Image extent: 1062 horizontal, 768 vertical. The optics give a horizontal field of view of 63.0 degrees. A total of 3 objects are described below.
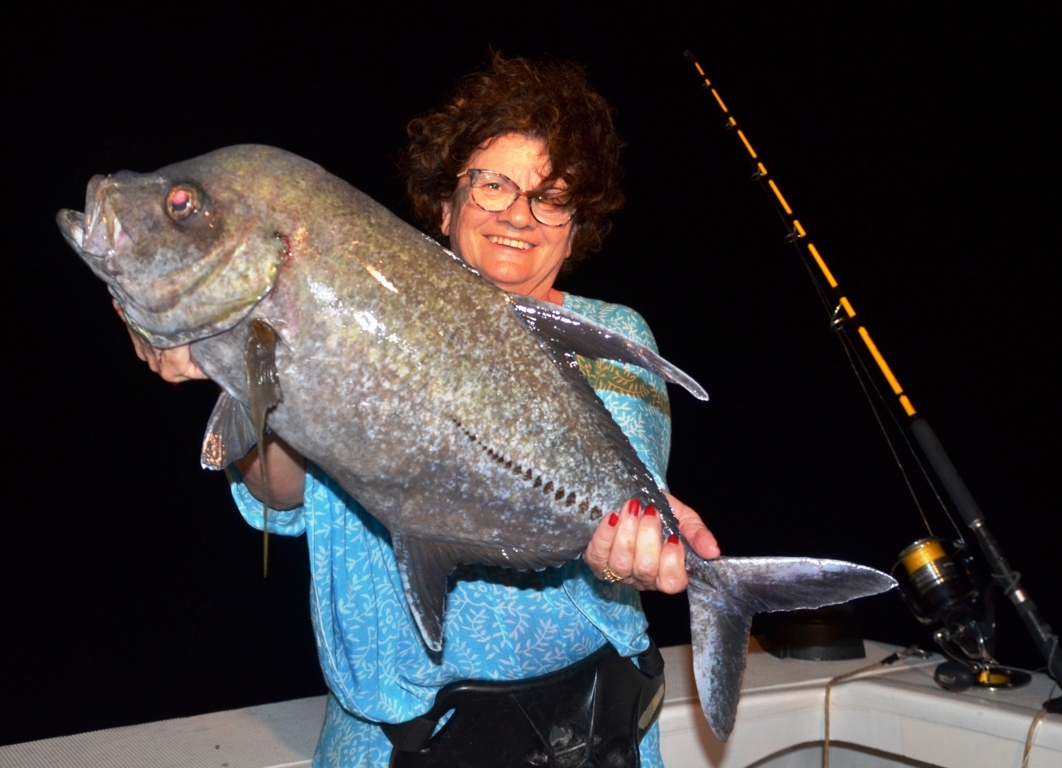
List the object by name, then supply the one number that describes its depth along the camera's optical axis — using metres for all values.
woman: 2.04
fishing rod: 2.83
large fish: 1.50
